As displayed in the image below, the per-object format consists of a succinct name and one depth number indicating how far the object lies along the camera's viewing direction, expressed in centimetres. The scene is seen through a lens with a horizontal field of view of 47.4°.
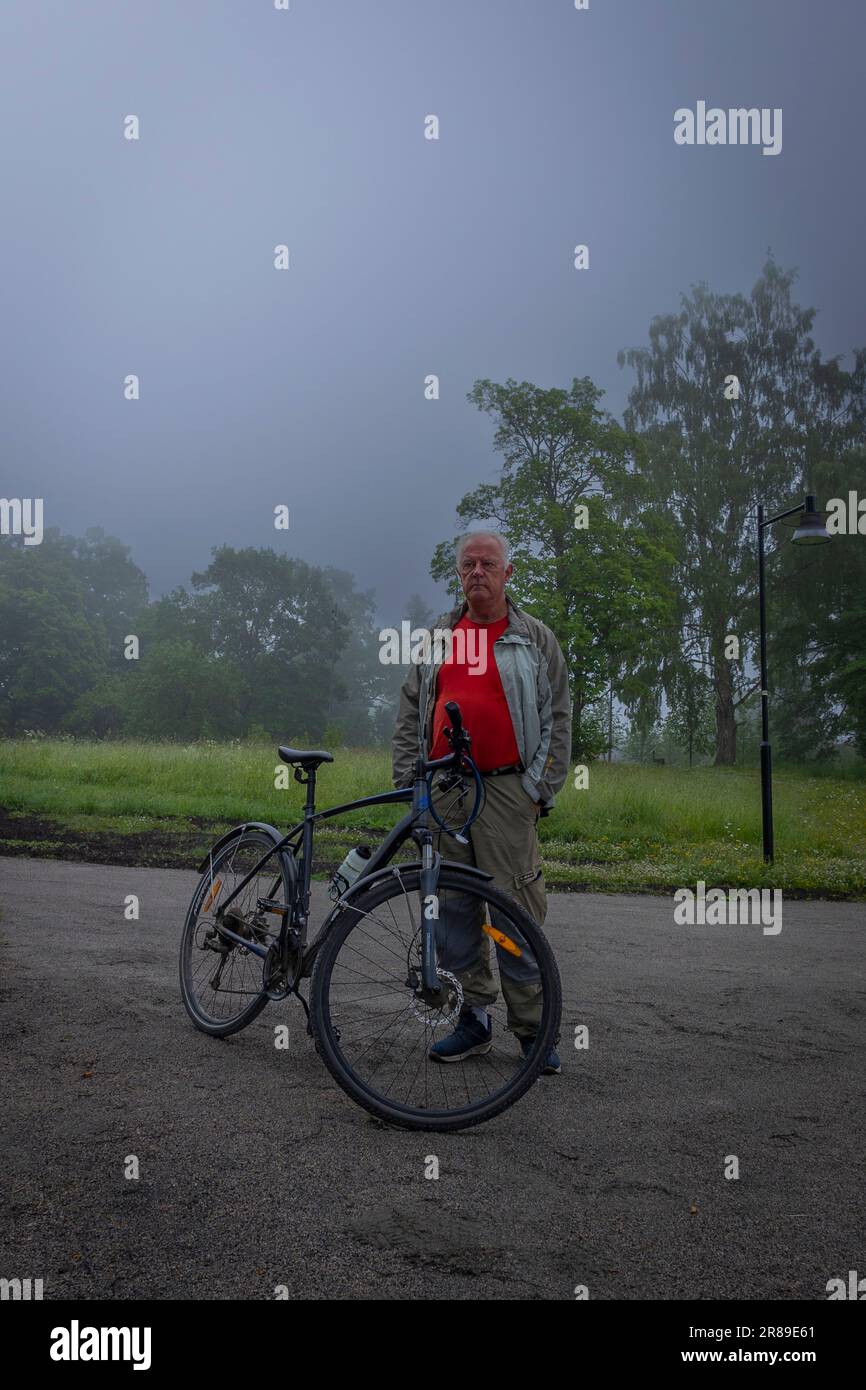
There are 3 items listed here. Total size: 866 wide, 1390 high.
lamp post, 1327
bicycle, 346
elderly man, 411
